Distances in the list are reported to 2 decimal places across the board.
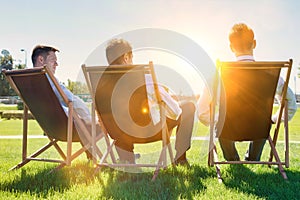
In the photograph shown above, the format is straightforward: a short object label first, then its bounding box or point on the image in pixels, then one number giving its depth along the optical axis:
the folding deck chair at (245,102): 3.13
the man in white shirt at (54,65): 3.74
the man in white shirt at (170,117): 3.38
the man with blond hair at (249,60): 3.45
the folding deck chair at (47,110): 3.36
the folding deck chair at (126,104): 3.19
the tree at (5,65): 43.99
